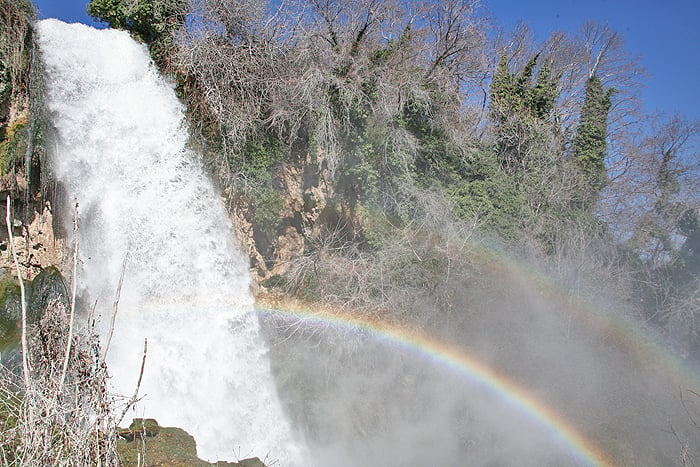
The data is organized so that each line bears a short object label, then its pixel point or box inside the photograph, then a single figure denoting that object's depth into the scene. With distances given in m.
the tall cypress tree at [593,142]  18.31
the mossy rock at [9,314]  9.12
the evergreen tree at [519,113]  17.00
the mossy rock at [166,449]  5.88
